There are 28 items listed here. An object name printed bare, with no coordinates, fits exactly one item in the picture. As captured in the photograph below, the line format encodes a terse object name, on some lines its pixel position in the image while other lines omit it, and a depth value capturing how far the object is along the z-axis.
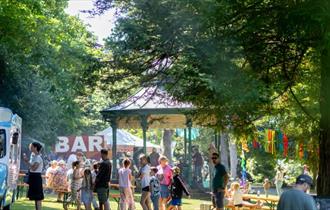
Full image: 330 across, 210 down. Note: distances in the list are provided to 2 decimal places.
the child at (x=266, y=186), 26.23
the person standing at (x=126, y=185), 17.25
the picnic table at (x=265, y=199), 19.72
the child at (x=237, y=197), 18.59
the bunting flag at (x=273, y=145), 25.42
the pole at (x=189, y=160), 27.57
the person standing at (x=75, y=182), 19.23
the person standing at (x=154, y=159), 30.14
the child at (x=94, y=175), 17.92
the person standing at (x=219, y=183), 16.31
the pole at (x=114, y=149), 26.70
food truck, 15.65
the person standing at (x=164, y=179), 18.30
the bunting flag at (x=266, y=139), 23.49
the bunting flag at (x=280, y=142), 24.67
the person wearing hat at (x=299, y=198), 8.76
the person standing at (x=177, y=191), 17.89
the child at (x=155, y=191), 17.09
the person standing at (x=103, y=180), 15.76
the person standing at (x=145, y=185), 17.25
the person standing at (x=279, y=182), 28.14
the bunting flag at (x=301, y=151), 17.30
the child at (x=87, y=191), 17.30
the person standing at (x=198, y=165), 29.73
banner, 30.78
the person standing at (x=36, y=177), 15.59
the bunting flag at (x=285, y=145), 23.84
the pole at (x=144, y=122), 25.78
